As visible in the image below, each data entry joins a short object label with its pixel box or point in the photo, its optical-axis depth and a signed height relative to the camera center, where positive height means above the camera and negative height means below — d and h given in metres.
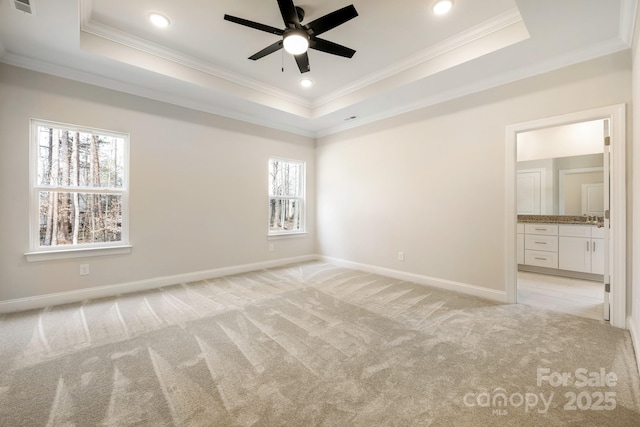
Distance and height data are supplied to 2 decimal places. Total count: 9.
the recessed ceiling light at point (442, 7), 2.37 +1.90
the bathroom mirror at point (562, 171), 4.42 +0.77
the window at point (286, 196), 5.17 +0.33
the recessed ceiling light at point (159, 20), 2.60 +1.94
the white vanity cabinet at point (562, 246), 4.03 -0.55
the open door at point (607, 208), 2.64 +0.05
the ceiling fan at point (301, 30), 2.12 +1.61
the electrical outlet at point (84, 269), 3.21 -0.71
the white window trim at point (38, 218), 2.95 -0.06
